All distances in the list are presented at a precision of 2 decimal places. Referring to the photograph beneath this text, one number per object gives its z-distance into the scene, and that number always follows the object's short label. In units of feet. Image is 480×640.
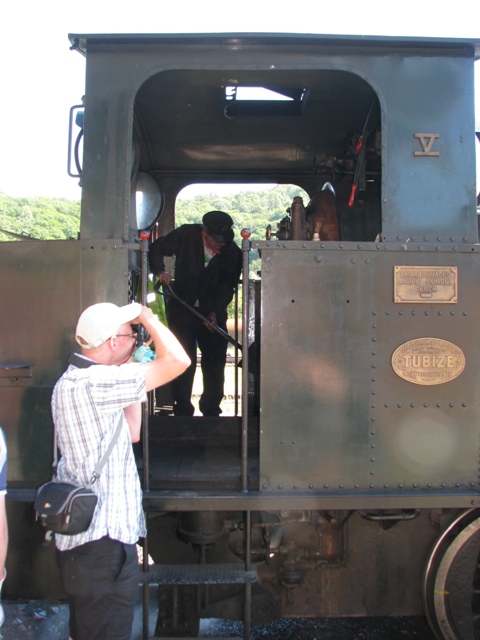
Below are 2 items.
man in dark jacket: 13.58
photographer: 6.56
